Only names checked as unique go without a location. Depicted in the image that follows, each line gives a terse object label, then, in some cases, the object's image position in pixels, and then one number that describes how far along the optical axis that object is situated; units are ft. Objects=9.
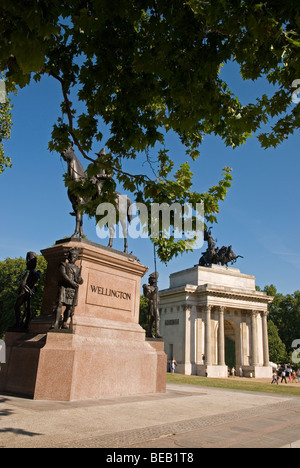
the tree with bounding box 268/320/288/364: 208.23
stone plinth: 26.48
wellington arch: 165.68
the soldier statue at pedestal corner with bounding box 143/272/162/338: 40.05
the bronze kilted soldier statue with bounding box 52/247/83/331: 28.32
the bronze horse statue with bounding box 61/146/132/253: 35.01
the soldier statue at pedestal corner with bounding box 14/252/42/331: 33.32
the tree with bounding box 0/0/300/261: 15.17
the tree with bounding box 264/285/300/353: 241.90
